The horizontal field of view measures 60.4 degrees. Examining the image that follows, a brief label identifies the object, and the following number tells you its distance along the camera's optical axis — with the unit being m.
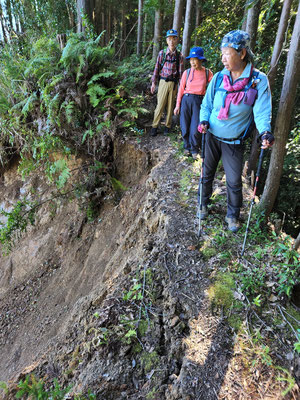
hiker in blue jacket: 3.43
